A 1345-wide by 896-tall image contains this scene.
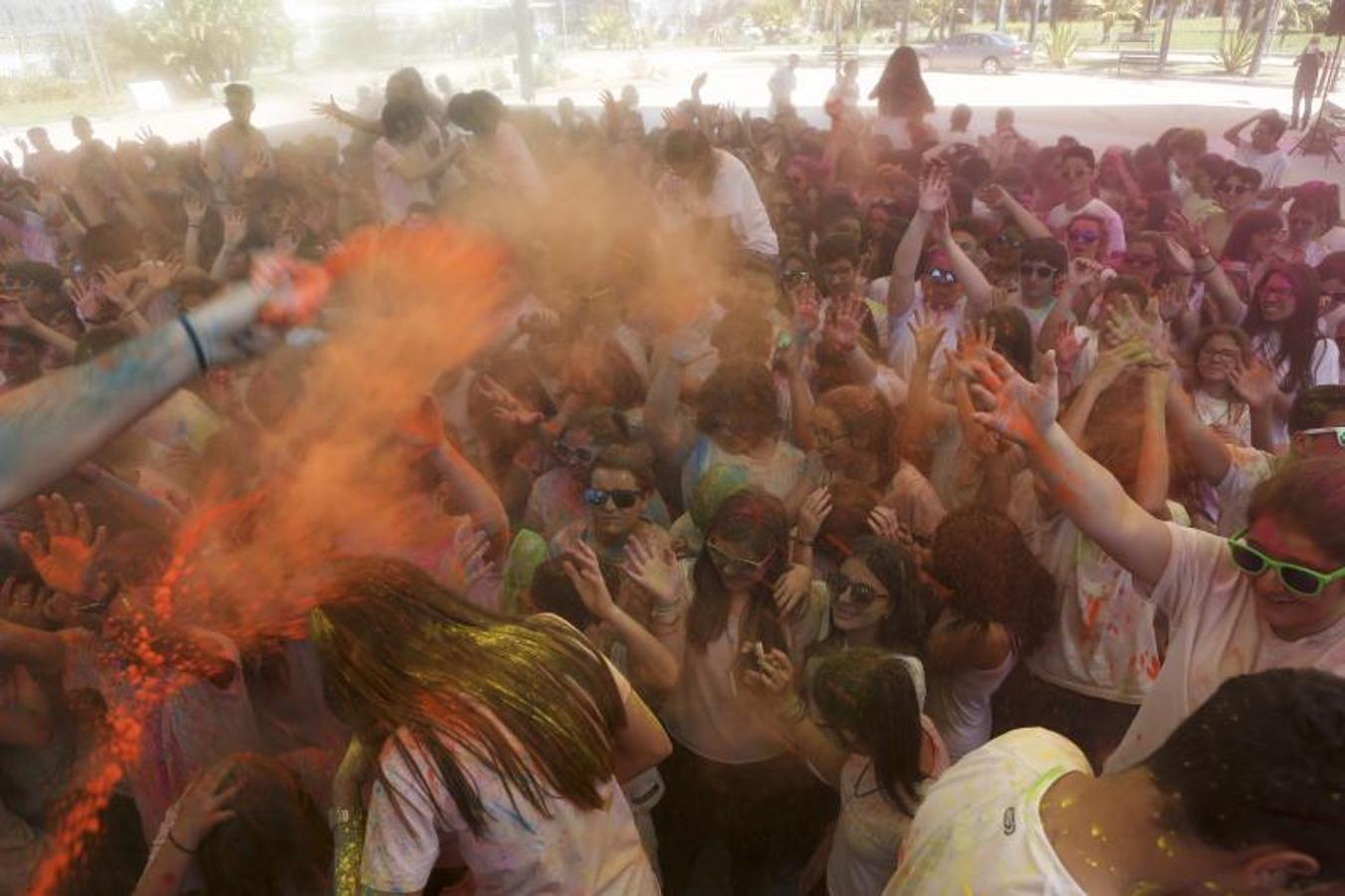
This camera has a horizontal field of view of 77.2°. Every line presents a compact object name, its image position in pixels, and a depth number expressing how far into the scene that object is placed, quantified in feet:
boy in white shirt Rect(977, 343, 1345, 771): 5.93
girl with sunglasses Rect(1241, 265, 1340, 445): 13.48
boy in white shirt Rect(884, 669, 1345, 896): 3.88
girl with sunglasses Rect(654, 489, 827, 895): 8.70
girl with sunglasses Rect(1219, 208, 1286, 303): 17.72
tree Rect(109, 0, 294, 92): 24.62
